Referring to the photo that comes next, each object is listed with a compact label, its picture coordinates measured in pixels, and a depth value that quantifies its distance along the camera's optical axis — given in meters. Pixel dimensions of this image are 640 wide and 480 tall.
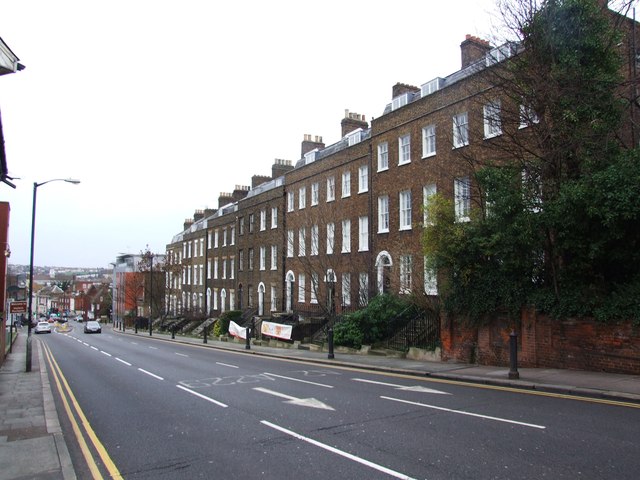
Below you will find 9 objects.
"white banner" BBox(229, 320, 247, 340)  35.31
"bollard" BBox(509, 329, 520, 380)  12.11
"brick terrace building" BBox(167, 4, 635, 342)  20.94
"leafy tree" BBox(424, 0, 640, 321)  12.38
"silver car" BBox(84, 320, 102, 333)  59.58
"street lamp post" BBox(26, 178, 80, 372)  18.45
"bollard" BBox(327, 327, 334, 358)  19.83
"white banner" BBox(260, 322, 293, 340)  28.08
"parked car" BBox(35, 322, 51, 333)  66.06
